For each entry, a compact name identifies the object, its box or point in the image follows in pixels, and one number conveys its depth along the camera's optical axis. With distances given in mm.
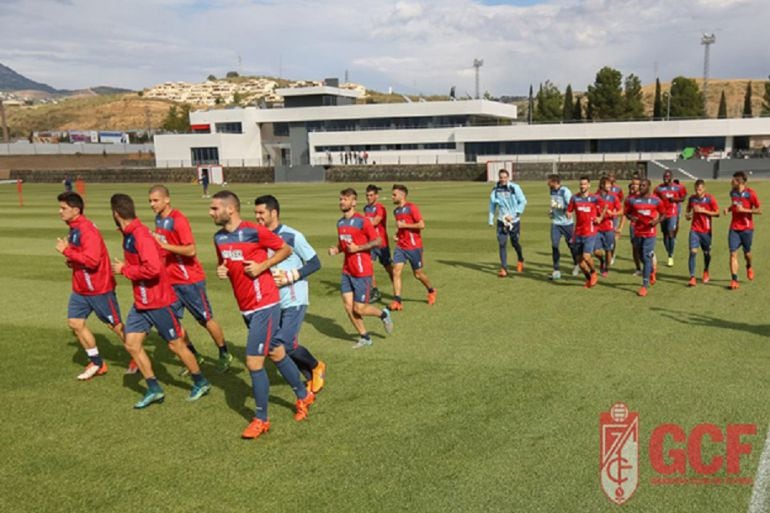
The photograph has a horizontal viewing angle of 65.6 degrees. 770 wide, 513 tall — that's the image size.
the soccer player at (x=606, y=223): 12383
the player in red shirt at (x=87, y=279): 6895
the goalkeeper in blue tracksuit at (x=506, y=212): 12938
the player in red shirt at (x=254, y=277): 5500
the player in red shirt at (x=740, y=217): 10891
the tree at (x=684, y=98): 88625
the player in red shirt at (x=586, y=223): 11531
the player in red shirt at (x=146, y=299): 6117
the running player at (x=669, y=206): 13227
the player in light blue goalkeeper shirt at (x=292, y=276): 6008
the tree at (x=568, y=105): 90375
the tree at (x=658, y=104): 84812
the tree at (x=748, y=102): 89300
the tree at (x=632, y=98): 85500
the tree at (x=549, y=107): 95875
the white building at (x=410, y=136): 63375
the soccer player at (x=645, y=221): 10930
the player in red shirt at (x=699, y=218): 11312
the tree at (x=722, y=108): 88500
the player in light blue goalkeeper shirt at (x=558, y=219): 12406
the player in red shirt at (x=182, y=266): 6755
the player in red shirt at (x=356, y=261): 8078
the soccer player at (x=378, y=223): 10320
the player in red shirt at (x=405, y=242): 10359
